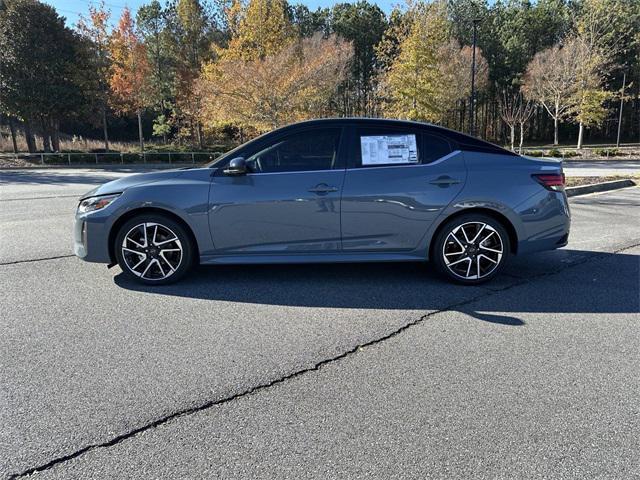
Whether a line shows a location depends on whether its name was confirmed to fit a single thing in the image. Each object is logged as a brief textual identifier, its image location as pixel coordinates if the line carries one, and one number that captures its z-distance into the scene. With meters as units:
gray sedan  4.62
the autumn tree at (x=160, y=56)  31.45
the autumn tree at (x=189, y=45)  32.09
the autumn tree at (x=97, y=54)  28.31
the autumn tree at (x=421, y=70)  24.05
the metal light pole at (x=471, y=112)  25.03
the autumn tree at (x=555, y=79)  33.31
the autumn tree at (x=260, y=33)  25.61
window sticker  4.75
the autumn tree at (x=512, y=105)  29.89
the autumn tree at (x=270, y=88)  22.44
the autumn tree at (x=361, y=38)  48.50
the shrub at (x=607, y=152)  30.19
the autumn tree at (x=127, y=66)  27.88
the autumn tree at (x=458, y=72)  26.73
